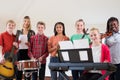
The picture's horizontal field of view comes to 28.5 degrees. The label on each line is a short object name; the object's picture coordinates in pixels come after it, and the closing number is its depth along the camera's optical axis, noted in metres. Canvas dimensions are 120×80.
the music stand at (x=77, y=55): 2.38
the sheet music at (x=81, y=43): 2.46
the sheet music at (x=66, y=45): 2.57
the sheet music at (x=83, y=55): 2.39
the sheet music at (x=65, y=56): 2.53
